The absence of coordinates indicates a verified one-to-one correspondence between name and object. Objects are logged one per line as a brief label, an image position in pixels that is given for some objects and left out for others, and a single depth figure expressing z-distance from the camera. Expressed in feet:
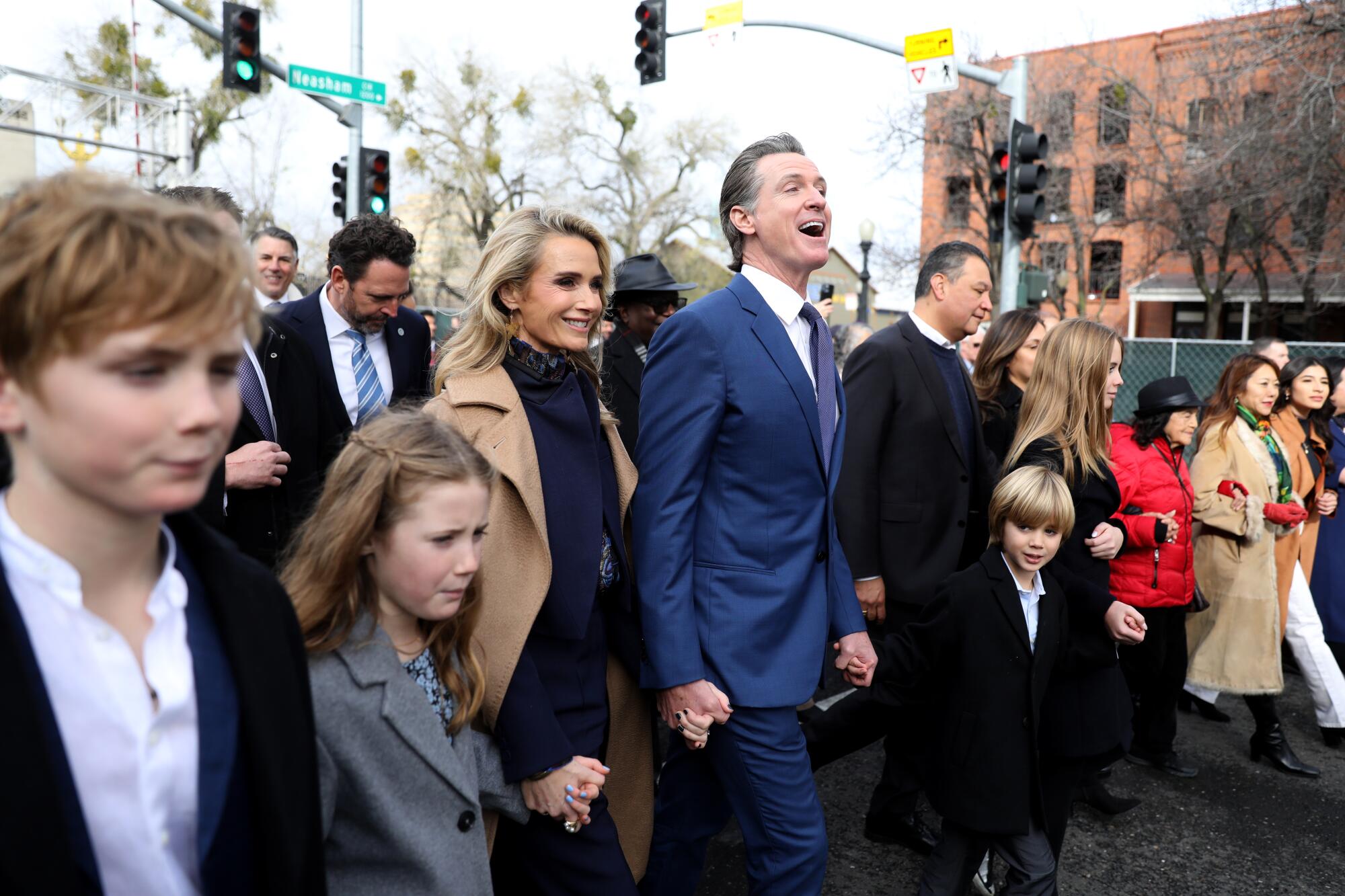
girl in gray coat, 5.81
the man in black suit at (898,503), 12.64
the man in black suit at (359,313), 13.88
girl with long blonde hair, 10.64
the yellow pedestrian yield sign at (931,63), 32.91
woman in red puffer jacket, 14.23
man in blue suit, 8.38
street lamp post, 65.82
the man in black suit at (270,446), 10.19
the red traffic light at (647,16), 38.91
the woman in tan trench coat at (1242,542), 16.10
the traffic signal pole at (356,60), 35.91
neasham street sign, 32.07
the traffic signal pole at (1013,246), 34.32
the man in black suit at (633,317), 17.12
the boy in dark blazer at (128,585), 3.28
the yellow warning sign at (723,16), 37.17
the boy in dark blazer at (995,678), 9.73
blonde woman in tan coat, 7.25
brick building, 64.03
